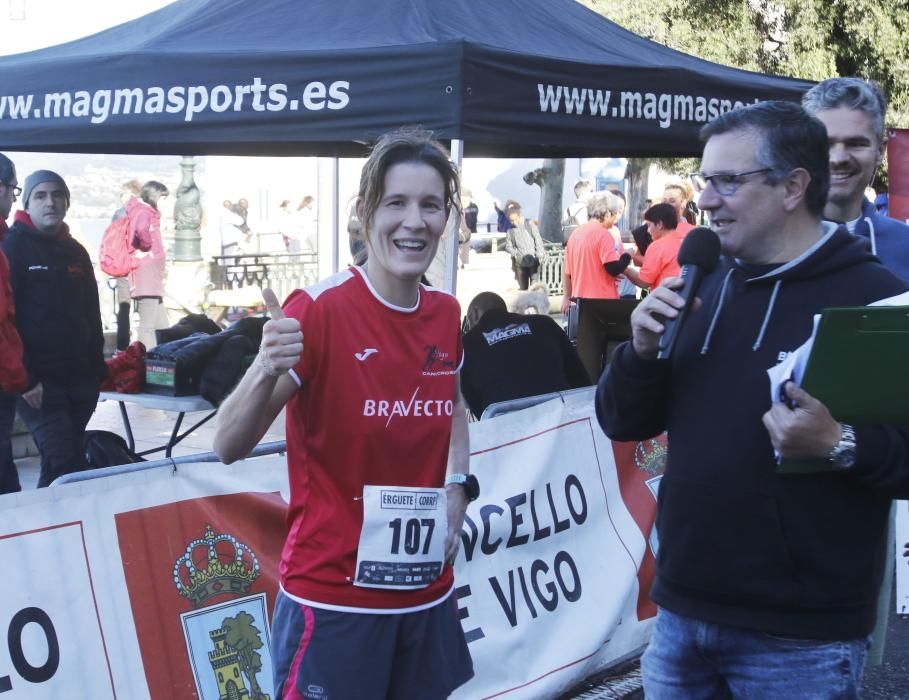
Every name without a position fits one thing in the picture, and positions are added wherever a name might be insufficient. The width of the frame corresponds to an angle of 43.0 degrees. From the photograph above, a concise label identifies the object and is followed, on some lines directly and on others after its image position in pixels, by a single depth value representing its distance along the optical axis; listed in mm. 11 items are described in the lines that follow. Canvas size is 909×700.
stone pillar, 19625
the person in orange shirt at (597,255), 10211
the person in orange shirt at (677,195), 11398
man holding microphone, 2320
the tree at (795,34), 17375
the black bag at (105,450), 5871
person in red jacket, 5855
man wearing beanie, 6445
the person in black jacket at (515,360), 5832
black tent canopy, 5082
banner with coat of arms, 3369
